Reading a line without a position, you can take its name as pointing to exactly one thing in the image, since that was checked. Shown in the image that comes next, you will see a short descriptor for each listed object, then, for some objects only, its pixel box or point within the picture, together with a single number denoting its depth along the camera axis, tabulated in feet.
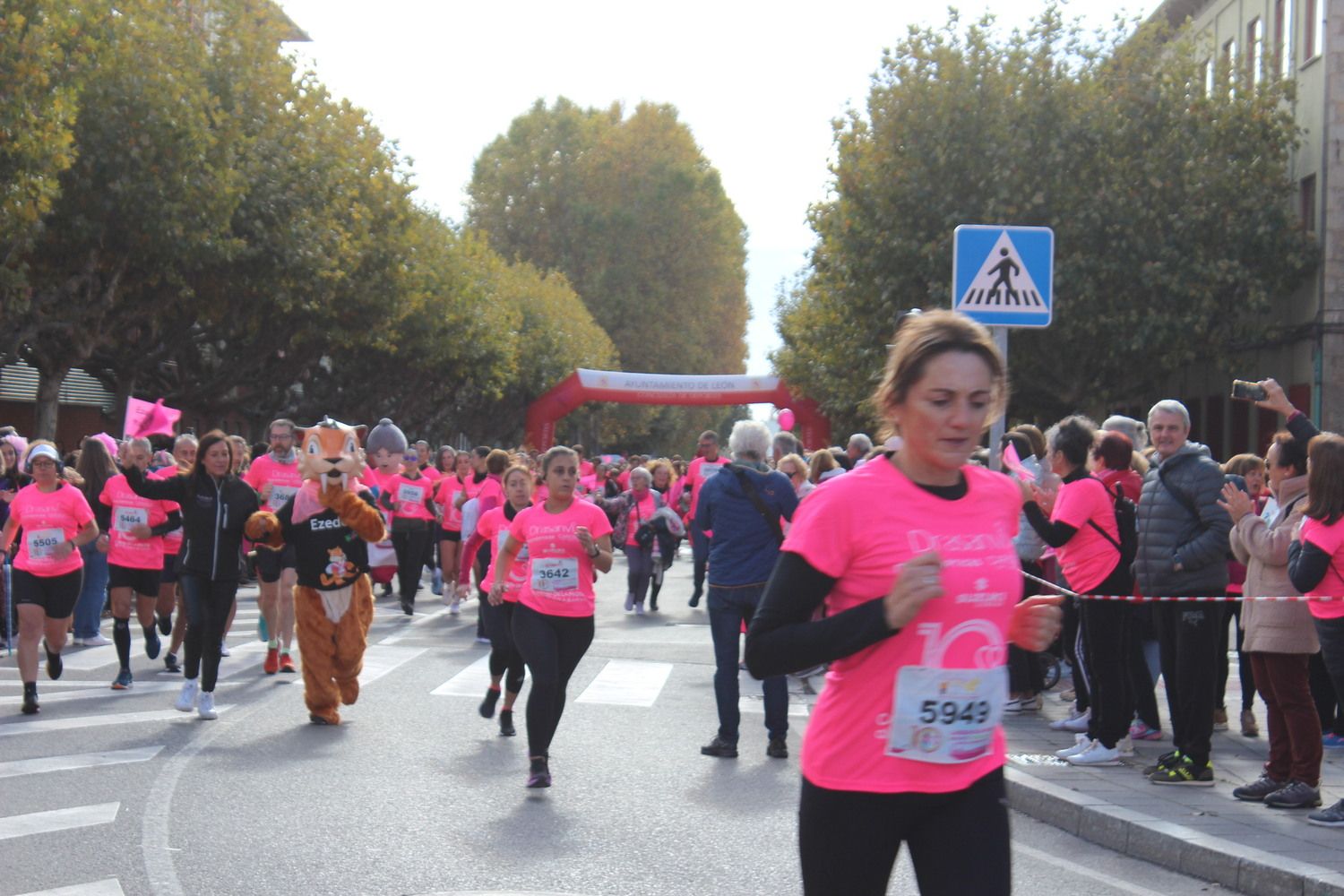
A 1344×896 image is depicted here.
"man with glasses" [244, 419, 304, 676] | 43.57
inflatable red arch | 163.94
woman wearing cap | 36.81
